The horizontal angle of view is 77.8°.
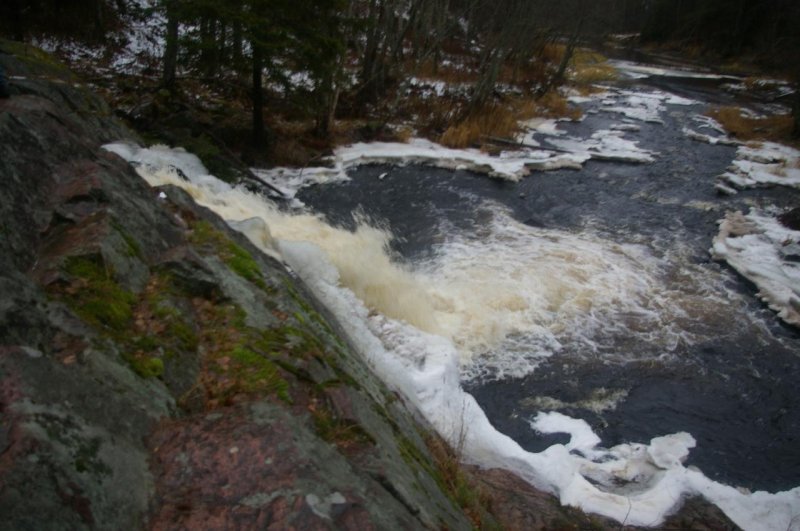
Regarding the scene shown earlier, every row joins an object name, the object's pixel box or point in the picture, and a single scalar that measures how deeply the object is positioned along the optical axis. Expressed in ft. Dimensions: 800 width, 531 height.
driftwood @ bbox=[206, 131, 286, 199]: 34.67
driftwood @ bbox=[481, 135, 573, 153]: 51.75
